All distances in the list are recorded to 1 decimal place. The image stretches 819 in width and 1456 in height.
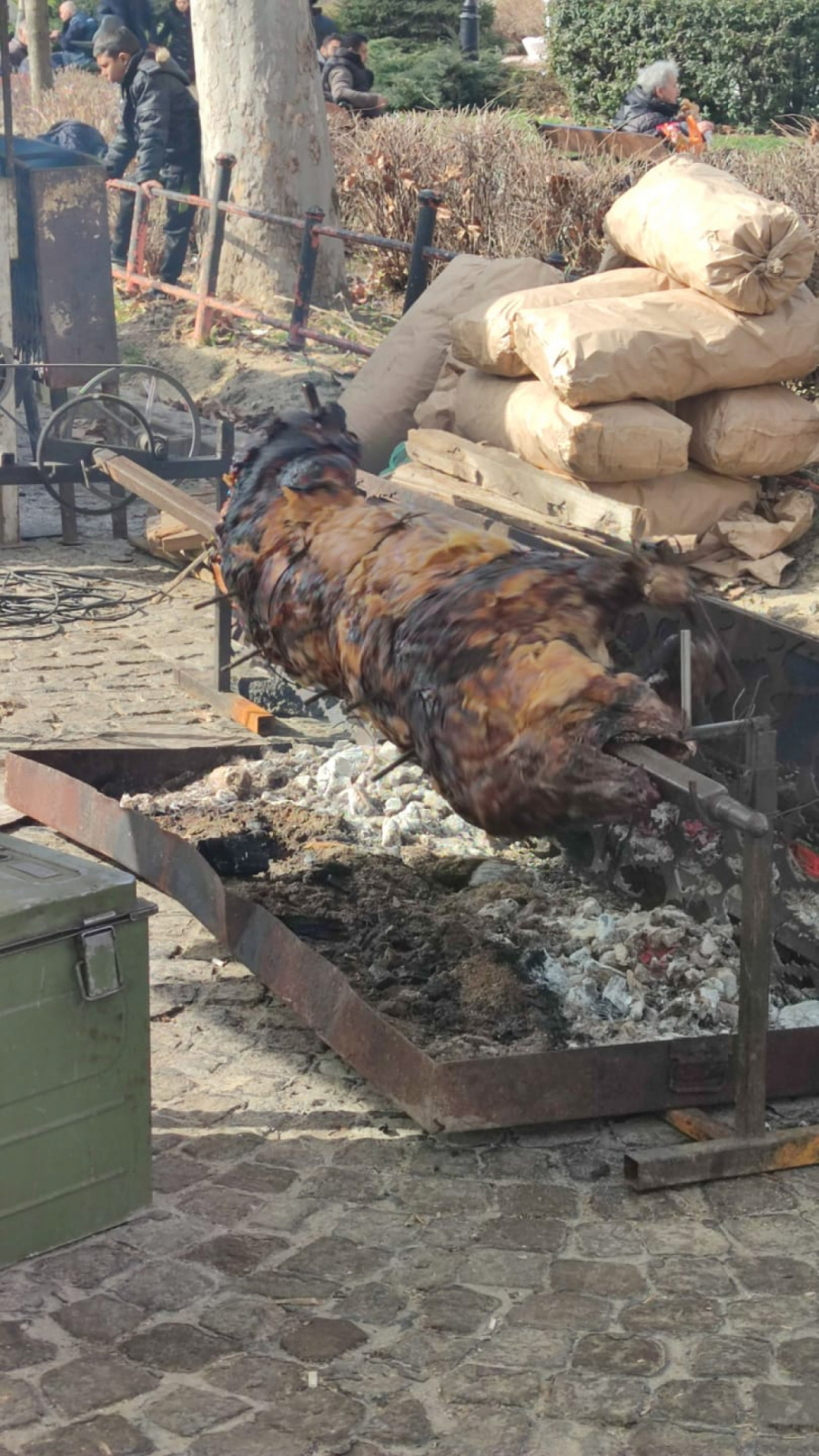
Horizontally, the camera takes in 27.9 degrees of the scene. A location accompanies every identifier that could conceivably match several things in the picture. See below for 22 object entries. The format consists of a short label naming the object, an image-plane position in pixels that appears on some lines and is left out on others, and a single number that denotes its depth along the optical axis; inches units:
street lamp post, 1001.5
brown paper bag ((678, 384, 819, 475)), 297.9
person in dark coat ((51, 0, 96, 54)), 866.6
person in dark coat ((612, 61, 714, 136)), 606.2
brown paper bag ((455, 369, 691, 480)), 278.7
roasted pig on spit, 132.5
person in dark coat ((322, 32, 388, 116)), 695.1
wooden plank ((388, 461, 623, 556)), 218.8
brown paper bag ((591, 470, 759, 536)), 295.7
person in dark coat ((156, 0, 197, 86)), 703.7
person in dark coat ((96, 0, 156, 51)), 701.3
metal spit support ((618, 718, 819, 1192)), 146.2
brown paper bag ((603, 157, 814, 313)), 284.0
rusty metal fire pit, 151.4
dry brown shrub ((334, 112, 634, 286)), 487.8
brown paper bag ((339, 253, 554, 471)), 340.2
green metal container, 131.5
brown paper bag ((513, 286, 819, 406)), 273.3
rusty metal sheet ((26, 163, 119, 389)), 408.2
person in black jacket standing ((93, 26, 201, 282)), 584.4
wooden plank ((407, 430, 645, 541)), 268.1
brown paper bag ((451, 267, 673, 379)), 293.3
